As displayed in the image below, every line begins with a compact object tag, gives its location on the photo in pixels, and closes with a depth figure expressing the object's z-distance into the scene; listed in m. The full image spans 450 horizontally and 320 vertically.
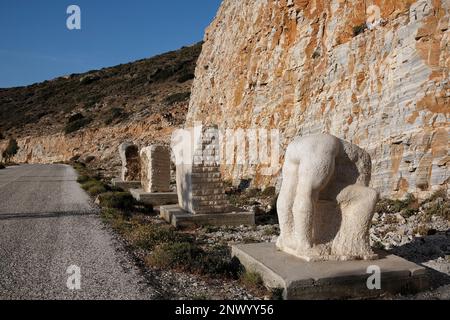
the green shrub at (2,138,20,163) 49.91
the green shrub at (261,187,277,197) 14.79
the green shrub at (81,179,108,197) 15.52
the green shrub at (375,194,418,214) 9.95
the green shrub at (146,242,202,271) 6.13
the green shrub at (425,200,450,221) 8.94
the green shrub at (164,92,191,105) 42.03
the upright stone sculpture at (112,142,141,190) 19.83
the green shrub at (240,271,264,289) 5.26
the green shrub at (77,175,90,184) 19.98
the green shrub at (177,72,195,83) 50.88
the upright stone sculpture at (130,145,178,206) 14.06
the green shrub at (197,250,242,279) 5.86
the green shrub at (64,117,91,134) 47.09
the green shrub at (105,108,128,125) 44.36
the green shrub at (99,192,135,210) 12.31
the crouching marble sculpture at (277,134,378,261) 5.37
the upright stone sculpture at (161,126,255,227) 10.27
